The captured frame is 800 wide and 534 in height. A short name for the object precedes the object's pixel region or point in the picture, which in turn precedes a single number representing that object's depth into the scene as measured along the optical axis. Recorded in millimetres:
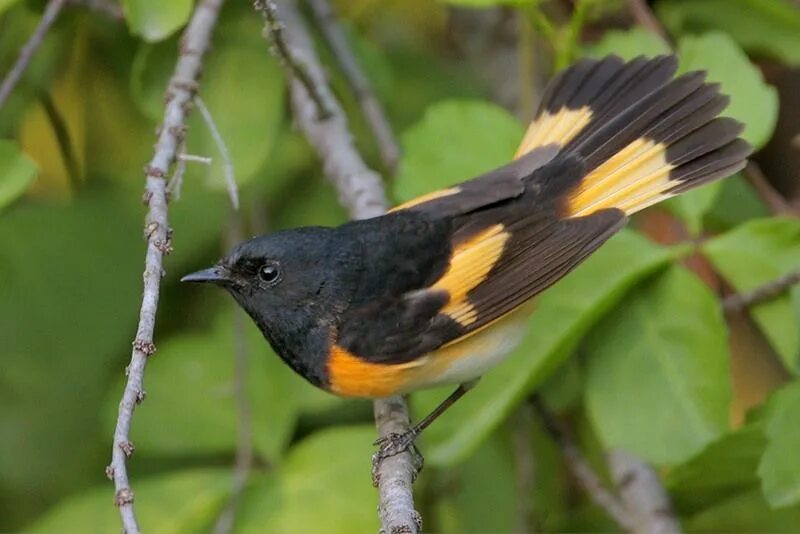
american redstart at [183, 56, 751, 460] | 5359
